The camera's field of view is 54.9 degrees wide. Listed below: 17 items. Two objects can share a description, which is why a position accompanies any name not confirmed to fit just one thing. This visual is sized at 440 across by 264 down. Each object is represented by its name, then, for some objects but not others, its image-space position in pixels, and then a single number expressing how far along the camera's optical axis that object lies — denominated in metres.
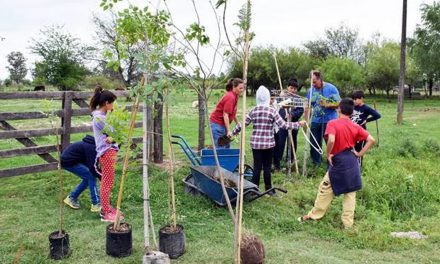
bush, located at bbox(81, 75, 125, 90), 38.47
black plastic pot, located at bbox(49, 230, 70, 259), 4.00
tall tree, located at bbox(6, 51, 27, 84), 77.81
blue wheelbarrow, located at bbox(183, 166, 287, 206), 5.18
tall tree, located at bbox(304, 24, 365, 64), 54.50
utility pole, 16.80
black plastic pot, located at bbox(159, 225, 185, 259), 4.01
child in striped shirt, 5.88
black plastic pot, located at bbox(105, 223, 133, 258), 4.02
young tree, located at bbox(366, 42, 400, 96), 37.53
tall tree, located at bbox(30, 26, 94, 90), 36.72
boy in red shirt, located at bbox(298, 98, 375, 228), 4.98
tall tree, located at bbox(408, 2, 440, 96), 25.88
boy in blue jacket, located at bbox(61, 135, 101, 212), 5.23
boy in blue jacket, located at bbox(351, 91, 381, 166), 7.16
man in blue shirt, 7.12
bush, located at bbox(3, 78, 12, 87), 56.30
